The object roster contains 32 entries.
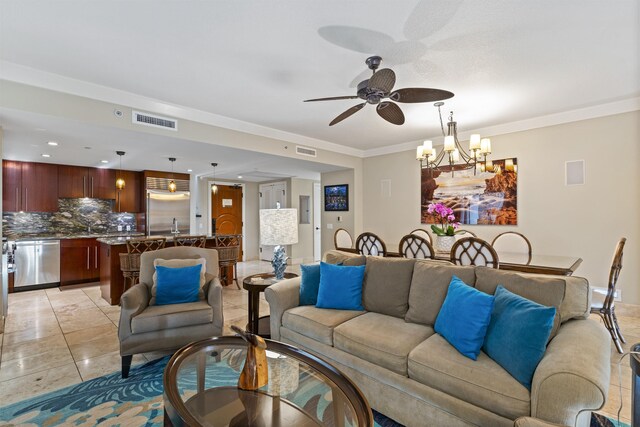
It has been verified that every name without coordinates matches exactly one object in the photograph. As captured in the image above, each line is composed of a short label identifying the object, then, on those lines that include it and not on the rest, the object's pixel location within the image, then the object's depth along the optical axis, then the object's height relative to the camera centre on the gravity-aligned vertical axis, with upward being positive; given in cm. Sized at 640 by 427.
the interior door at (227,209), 813 +13
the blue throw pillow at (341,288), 262 -66
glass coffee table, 135 -90
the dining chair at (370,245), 406 -44
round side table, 286 -86
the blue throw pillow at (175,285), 285 -68
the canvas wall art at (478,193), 453 +32
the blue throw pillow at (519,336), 151 -66
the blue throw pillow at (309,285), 279 -67
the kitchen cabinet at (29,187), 557 +54
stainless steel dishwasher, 523 -85
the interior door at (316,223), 862 -27
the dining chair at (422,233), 468 -32
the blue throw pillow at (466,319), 176 -65
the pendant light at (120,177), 495 +82
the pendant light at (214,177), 597 +95
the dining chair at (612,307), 282 -90
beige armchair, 246 -91
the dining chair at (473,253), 301 -42
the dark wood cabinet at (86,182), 610 +68
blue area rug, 191 -131
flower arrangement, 358 -12
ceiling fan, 227 +96
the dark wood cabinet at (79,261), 558 -87
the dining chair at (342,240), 491 -44
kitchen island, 439 -81
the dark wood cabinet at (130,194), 673 +46
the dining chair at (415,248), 360 -43
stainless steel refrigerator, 684 +5
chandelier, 344 +78
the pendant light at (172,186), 671 +63
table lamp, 302 -15
